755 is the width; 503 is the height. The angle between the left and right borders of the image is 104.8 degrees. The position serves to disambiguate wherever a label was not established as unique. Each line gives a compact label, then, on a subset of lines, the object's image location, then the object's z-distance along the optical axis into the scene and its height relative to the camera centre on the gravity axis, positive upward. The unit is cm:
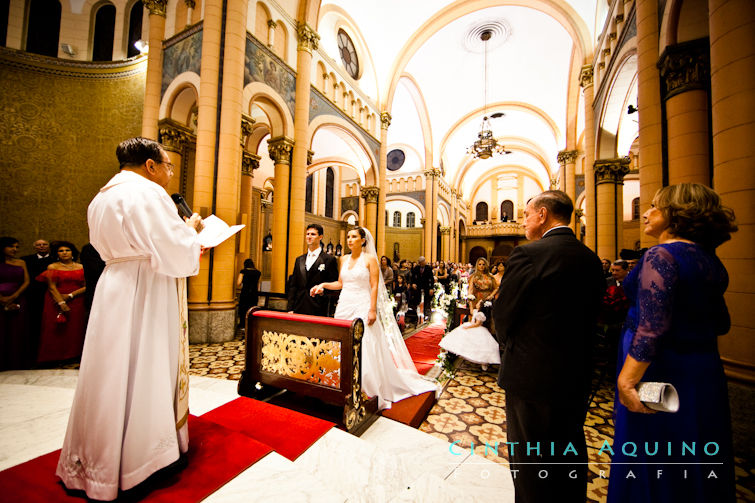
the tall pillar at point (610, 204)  728 +168
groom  378 -16
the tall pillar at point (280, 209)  729 +139
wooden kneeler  258 -99
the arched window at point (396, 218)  2428 +389
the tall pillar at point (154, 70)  688 +453
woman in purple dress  388 -71
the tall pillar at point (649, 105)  386 +228
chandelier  1350 +572
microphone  184 +38
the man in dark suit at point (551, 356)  133 -41
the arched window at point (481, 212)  3212 +614
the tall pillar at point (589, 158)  771 +300
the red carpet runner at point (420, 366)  294 -158
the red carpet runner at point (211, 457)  149 -122
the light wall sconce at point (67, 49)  772 +556
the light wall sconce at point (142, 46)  764 +573
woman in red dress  411 -74
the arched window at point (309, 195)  1881 +445
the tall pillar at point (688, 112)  349 +197
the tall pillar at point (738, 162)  241 +94
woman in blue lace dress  133 -40
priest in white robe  141 -45
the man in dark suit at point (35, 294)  416 -54
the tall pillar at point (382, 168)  1208 +407
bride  311 -58
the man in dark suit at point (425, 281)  912 -48
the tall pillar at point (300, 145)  754 +308
